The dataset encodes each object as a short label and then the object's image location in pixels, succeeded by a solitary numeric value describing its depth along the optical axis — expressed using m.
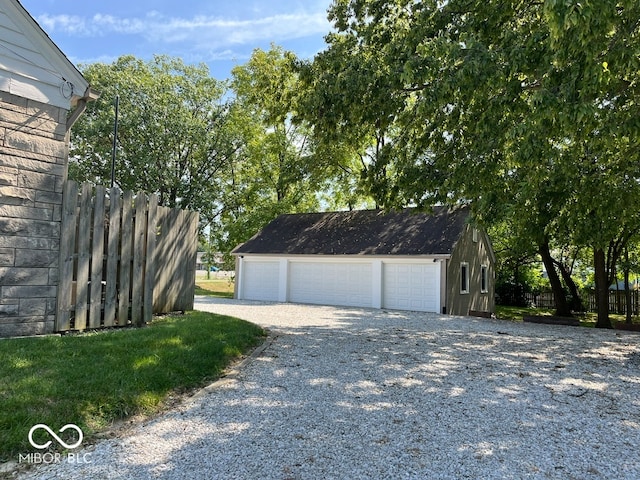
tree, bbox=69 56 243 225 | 25.77
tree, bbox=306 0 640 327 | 5.50
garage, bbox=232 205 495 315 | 16.66
